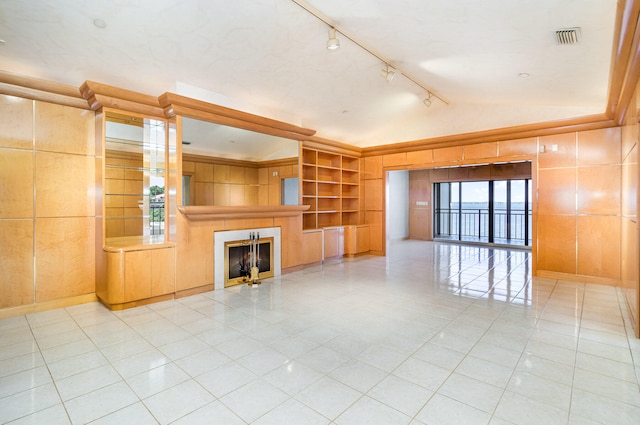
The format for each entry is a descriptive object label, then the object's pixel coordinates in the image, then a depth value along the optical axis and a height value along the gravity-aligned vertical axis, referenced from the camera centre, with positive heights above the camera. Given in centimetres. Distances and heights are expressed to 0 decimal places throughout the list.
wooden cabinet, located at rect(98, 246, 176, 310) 403 -89
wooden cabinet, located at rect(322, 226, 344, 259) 730 -79
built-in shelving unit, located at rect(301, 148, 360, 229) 735 +52
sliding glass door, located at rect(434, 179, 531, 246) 1009 -9
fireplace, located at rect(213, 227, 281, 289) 503 -67
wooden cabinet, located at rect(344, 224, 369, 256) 793 -79
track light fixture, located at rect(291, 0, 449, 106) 347 +221
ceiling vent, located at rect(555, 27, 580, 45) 324 +184
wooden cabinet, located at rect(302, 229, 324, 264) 664 -81
